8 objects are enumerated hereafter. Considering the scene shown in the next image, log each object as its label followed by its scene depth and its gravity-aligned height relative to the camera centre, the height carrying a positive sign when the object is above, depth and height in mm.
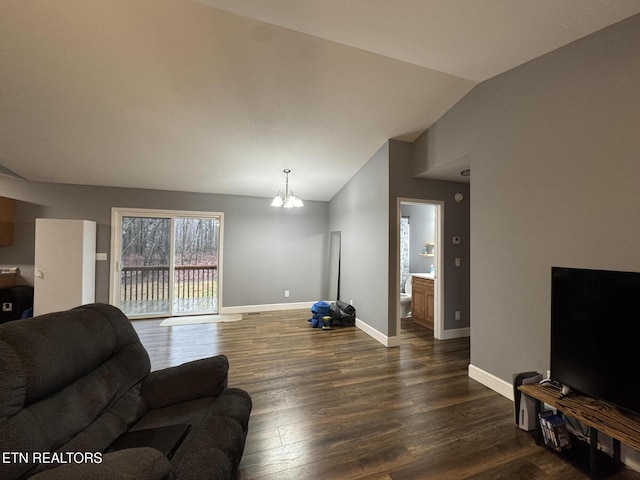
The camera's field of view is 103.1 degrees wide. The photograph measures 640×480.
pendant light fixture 3832 +625
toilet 4883 -1067
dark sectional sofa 852 -734
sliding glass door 4758 -391
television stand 1429 -1048
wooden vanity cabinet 4227 -993
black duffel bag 4492 -1294
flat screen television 1498 -561
